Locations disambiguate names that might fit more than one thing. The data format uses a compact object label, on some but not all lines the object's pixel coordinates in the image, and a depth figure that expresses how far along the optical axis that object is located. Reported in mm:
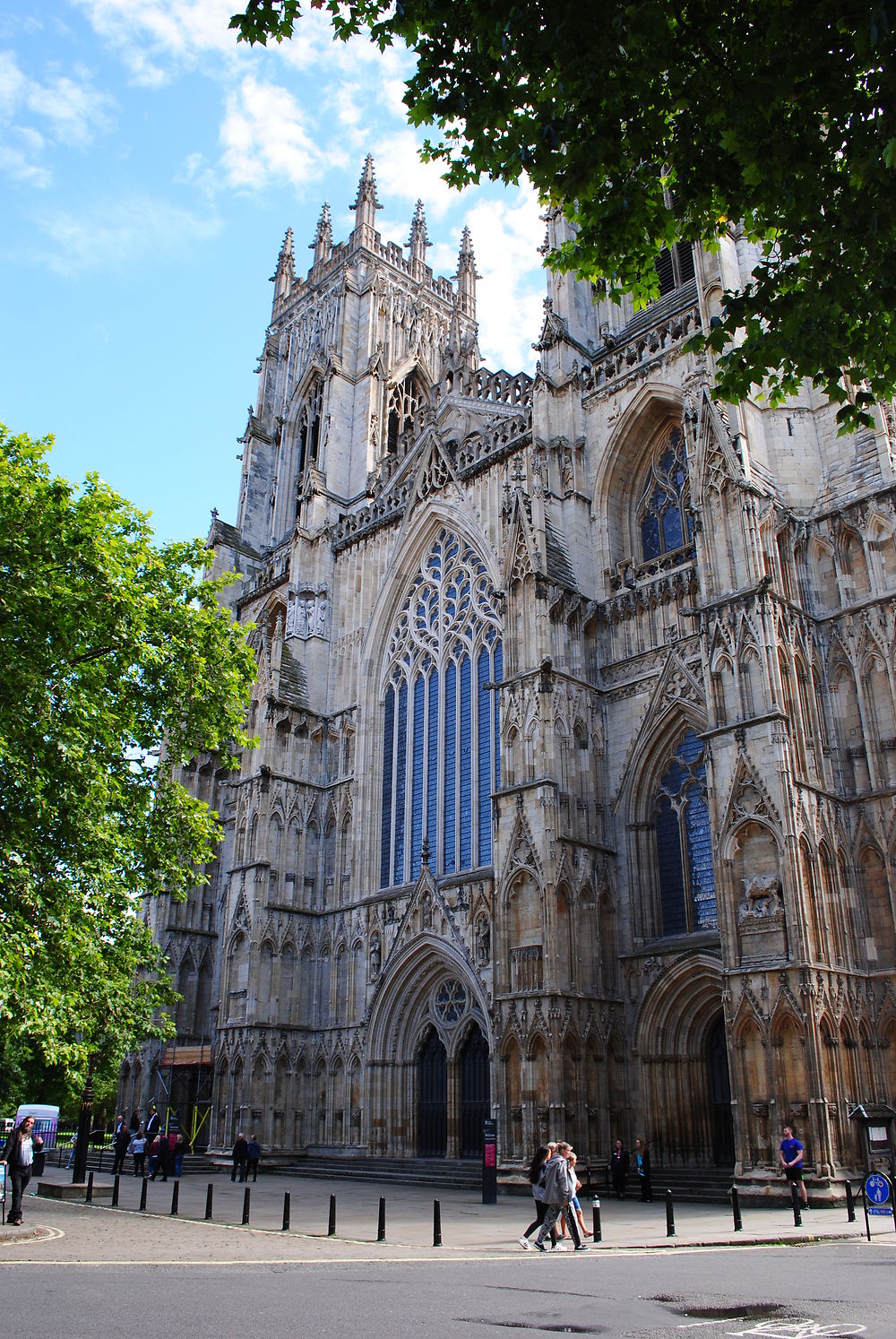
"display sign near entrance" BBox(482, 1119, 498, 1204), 18594
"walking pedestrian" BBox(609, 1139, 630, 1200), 18716
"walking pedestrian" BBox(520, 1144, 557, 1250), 12352
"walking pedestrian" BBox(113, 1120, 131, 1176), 23839
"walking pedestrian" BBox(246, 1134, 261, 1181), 23938
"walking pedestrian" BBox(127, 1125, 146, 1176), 25312
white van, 39691
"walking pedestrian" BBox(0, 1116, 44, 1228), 14492
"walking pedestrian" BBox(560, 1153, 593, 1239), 12406
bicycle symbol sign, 11984
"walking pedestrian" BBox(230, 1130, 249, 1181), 23844
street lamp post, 23531
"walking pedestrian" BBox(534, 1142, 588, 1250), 12328
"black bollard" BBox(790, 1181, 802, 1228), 13336
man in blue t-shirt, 14453
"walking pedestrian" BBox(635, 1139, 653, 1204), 18297
